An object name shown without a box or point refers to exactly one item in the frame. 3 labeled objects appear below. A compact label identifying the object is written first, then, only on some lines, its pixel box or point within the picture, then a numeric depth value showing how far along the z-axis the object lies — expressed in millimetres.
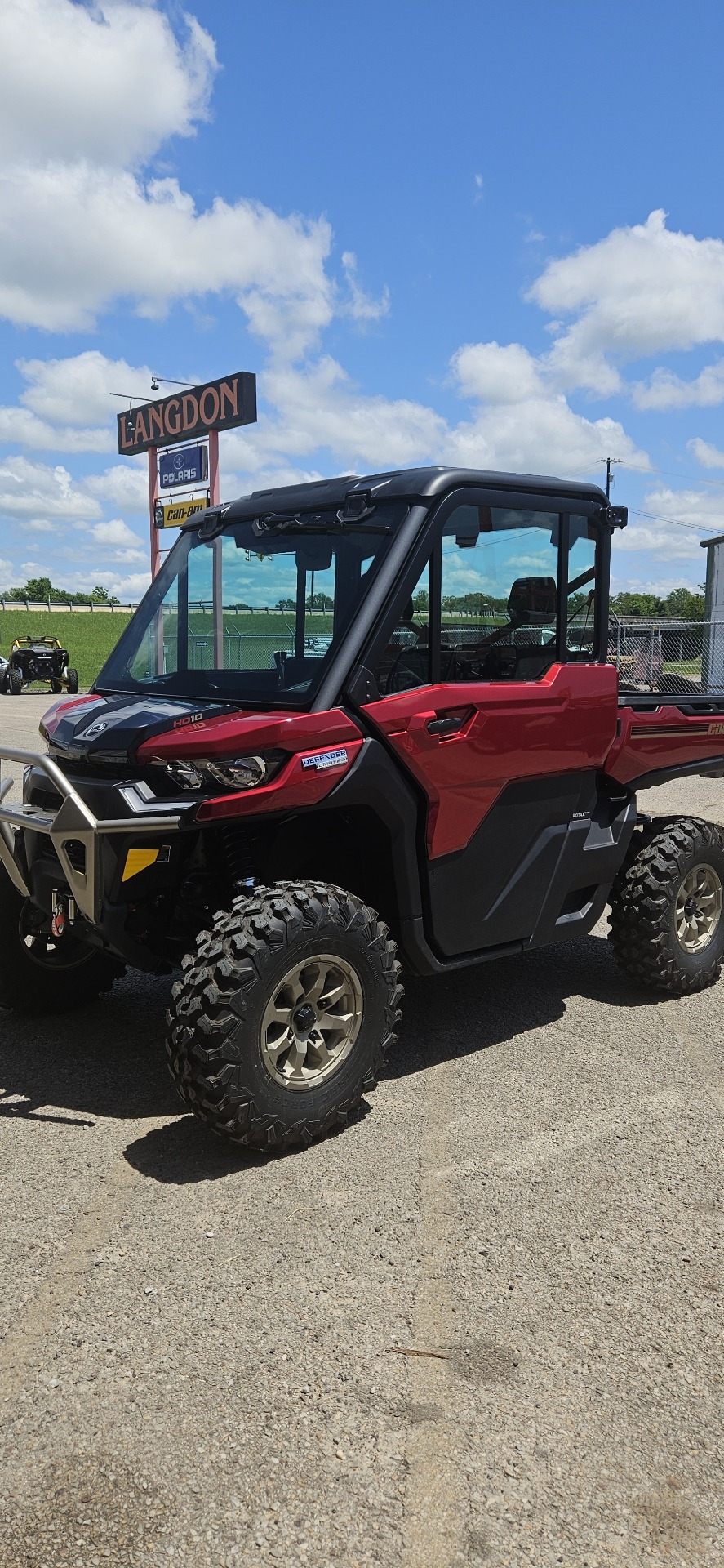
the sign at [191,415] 23688
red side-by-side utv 3760
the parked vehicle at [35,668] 33719
